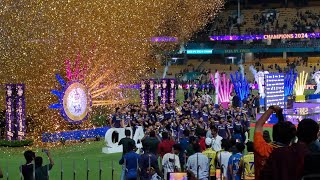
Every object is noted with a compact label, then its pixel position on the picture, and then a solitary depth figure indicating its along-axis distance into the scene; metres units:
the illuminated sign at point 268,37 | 61.04
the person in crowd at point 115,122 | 18.50
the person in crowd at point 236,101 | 29.68
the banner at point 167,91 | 30.22
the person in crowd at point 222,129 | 17.12
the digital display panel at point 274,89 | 26.67
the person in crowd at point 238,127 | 17.80
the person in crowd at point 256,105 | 29.49
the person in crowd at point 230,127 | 17.46
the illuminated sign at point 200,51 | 65.19
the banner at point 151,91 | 28.81
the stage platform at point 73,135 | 20.98
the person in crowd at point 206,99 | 30.81
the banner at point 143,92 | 28.44
